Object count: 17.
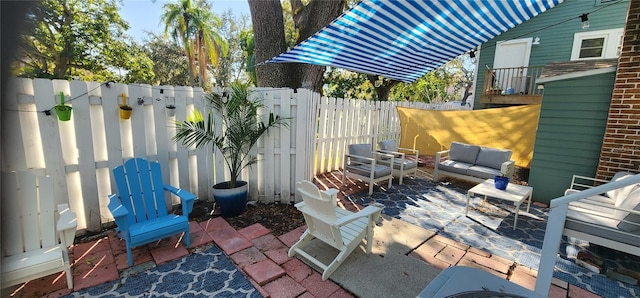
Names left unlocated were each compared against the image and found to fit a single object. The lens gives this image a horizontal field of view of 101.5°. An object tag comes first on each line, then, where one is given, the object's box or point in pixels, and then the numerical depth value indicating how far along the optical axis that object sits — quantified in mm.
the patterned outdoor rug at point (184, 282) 2162
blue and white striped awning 3057
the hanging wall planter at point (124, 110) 2955
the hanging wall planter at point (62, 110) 2539
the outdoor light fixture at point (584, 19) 3779
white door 8977
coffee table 3496
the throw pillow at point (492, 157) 5074
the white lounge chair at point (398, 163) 5312
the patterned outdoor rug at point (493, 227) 2510
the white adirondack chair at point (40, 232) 2012
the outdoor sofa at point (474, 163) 4864
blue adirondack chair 2465
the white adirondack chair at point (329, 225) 2434
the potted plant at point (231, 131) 3439
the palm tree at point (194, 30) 15180
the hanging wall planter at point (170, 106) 3362
